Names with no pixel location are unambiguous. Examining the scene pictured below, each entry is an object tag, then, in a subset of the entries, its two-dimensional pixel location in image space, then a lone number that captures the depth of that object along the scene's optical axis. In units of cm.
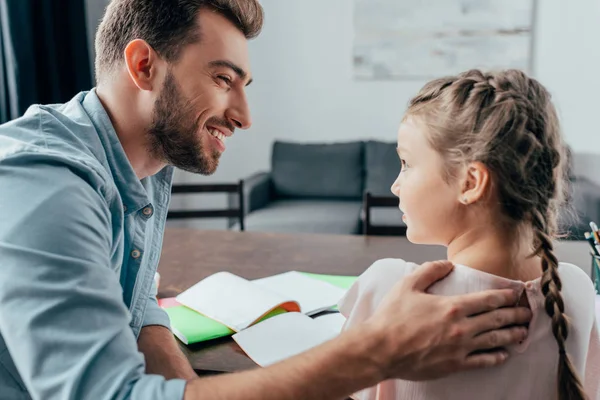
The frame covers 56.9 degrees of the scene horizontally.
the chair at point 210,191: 230
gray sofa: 369
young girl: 71
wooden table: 143
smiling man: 66
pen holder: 108
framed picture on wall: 386
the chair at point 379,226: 200
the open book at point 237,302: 107
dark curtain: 284
